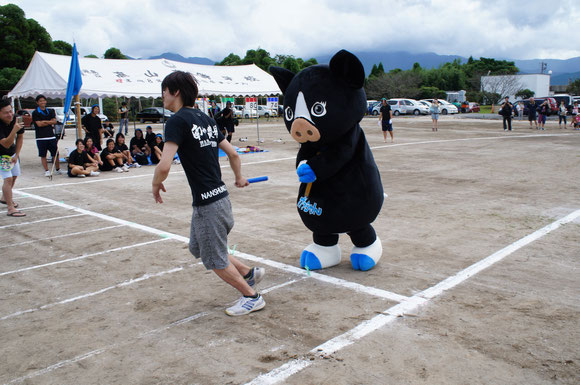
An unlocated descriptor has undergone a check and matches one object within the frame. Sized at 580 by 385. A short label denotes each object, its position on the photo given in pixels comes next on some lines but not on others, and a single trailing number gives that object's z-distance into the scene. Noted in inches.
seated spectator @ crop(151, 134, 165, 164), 562.5
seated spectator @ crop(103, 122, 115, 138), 881.1
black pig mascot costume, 183.0
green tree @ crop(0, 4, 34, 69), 1609.3
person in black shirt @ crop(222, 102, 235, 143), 708.5
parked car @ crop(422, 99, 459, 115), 1625.2
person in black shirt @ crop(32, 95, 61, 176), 482.3
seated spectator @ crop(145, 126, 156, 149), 570.6
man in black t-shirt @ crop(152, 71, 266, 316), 145.0
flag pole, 563.8
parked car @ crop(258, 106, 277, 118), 1736.0
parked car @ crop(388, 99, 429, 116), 1608.0
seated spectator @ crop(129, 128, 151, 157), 562.9
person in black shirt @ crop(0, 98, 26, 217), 287.0
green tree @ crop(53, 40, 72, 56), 2118.6
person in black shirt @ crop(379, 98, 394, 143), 740.0
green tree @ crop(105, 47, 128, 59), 2208.8
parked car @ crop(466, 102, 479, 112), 1761.8
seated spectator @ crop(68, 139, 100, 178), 466.9
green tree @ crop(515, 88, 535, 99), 2121.6
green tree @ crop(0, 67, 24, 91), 1385.3
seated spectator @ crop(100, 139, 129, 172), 502.0
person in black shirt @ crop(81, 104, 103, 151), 561.6
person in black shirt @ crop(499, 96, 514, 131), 946.7
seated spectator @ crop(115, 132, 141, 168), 532.7
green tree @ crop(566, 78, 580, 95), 2399.0
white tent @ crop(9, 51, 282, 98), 583.5
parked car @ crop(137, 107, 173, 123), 1501.0
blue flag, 500.7
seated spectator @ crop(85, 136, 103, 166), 494.4
